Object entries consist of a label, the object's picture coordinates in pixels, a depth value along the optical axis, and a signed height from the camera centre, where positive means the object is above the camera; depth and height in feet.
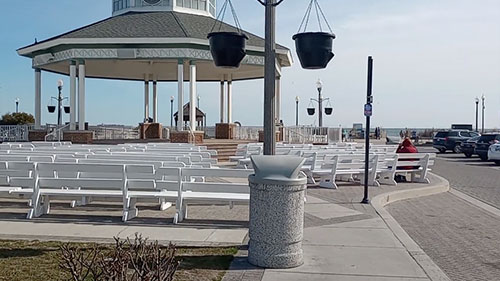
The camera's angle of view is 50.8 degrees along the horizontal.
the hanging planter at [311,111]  137.90 +4.41
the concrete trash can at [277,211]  19.44 -3.12
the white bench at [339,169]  46.01 -3.74
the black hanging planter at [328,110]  138.82 +4.73
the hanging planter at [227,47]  22.76 +3.47
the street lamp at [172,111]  143.37 +4.57
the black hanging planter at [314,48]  22.11 +3.38
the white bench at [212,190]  27.40 -3.35
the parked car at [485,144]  102.13 -2.81
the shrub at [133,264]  11.47 -3.22
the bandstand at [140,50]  80.64 +11.98
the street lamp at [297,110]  163.02 +5.57
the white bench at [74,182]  28.35 -3.14
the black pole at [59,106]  102.14 +3.63
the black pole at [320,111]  125.78 +4.04
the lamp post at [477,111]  208.33 +7.47
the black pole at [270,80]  22.03 +2.01
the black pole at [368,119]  35.91 +0.62
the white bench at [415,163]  51.65 -3.38
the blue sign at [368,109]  37.14 +1.37
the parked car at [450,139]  134.51 -2.53
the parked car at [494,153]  91.02 -4.04
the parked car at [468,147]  113.39 -3.79
